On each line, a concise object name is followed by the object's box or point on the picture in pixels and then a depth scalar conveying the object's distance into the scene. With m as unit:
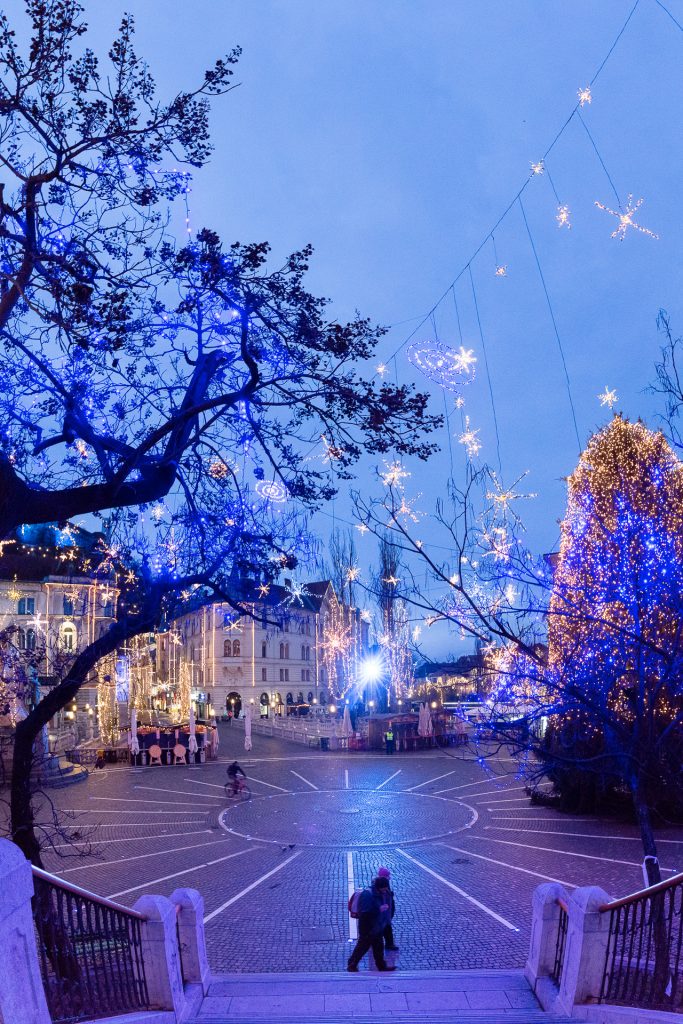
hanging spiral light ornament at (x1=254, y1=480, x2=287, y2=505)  8.42
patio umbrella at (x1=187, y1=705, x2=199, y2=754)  33.44
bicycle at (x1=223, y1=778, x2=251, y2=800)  23.75
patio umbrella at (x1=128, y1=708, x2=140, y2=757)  32.56
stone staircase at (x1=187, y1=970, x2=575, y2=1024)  6.64
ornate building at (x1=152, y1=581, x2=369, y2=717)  59.34
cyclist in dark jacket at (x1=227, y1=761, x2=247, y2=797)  23.59
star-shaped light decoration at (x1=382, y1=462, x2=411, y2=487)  8.64
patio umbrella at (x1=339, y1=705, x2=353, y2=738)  39.88
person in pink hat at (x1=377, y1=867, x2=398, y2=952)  10.01
